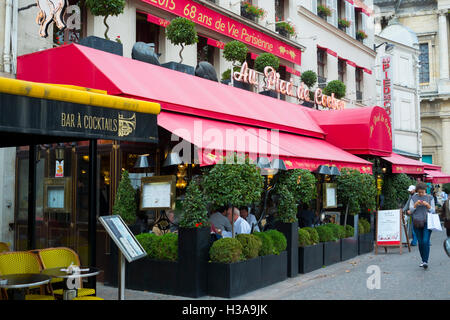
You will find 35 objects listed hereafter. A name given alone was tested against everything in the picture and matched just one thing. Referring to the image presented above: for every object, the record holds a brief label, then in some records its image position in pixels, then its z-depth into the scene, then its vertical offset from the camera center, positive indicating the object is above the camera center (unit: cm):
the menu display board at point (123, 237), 554 -57
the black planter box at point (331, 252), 1074 -145
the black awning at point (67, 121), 432 +72
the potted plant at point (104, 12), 985 +381
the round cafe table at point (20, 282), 454 -92
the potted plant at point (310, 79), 1862 +437
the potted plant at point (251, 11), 1644 +624
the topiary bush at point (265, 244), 850 -98
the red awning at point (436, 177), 2431 +63
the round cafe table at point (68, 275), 518 -94
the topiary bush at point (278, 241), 892 -97
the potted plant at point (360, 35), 2533 +826
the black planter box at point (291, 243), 934 -106
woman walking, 963 -53
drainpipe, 975 +310
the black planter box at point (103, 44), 980 +308
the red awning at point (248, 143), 860 +103
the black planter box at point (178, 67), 1171 +308
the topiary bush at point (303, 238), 989 -101
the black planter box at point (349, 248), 1173 -148
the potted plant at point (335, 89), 1939 +413
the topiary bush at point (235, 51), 1396 +410
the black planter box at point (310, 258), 977 -145
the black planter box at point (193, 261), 750 -114
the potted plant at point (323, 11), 2147 +811
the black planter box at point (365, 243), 1292 -149
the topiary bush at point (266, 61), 1546 +420
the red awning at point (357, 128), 1483 +196
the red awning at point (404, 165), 1641 +87
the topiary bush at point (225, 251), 749 -97
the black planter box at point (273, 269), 836 -143
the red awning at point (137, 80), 892 +227
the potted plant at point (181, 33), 1185 +394
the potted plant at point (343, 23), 2322 +816
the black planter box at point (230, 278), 743 -141
